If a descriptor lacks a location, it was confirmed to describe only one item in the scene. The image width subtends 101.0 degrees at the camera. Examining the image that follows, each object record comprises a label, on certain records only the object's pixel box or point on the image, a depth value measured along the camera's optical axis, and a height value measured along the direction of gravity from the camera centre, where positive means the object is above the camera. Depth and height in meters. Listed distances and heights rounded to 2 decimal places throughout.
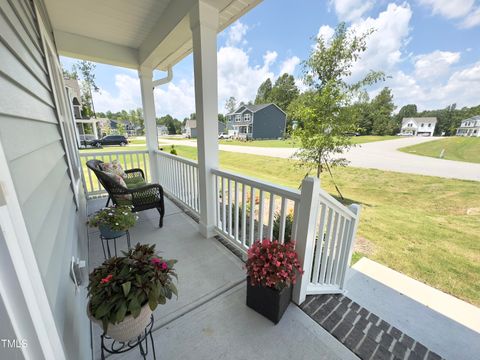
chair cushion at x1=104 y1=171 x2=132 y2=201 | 2.57 -0.72
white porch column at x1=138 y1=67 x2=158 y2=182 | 3.92 +0.27
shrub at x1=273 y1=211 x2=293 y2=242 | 2.60 -1.32
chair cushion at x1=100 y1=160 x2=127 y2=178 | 2.99 -0.63
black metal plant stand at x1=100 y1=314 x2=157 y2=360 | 1.25 -1.44
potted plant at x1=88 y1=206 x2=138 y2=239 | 1.87 -0.87
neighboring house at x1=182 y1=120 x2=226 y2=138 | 27.51 -0.31
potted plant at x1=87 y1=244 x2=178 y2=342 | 0.91 -0.77
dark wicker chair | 2.58 -0.90
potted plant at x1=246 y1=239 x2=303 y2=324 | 1.44 -1.04
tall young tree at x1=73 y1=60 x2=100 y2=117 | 16.11 +3.52
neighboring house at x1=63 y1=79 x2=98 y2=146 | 13.88 +0.67
